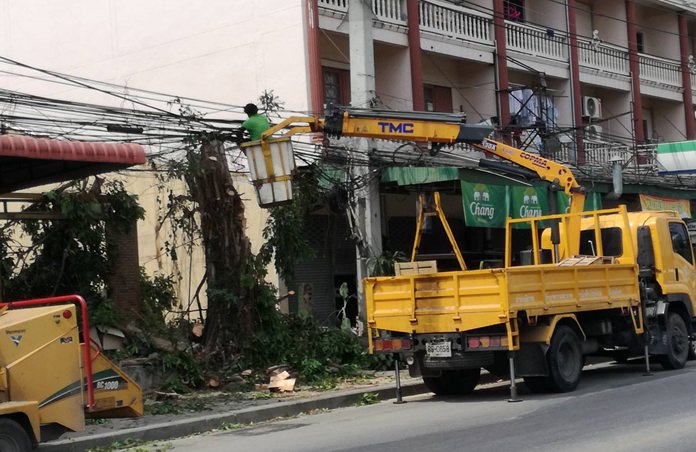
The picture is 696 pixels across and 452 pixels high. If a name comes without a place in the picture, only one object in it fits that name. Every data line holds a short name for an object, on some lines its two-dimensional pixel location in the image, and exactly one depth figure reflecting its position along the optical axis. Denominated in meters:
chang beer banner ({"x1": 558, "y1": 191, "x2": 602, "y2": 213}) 24.23
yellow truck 13.05
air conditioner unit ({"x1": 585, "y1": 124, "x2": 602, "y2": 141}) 28.25
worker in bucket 15.46
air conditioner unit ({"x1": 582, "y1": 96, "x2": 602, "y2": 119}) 29.16
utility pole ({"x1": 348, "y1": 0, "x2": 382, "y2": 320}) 17.83
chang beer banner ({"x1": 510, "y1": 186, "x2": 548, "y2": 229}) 22.80
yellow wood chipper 9.05
